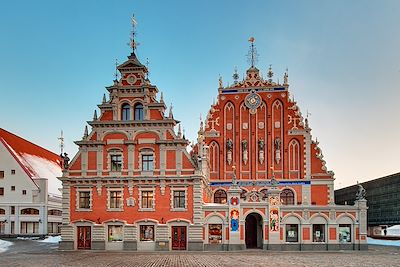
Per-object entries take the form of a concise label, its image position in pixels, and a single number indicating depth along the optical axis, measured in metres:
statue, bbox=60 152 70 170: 41.25
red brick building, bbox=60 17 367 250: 39.75
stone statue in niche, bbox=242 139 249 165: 51.22
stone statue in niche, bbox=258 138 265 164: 51.03
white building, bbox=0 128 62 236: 62.06
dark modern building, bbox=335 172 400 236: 58.22
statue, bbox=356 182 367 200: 40.47
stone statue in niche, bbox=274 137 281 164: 50.78
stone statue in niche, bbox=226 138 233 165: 51.45
